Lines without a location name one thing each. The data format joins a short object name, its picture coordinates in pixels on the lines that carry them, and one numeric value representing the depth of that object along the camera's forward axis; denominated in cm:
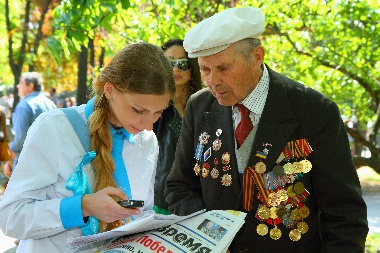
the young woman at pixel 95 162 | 242
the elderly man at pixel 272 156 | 293
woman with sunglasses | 416
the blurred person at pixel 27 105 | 872
